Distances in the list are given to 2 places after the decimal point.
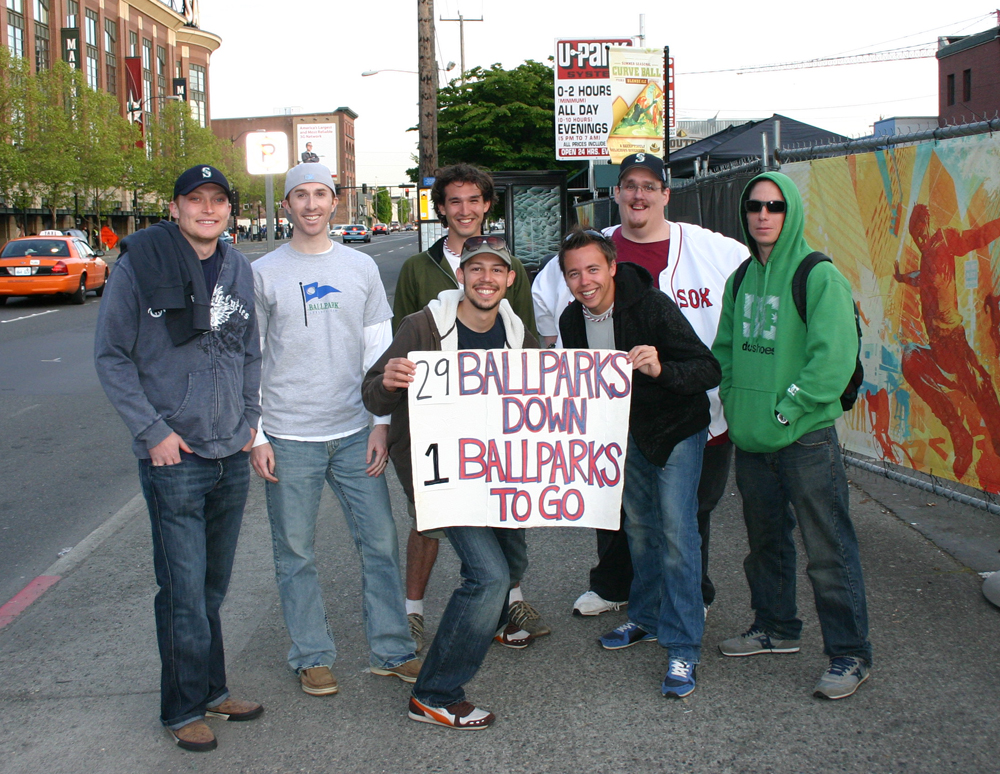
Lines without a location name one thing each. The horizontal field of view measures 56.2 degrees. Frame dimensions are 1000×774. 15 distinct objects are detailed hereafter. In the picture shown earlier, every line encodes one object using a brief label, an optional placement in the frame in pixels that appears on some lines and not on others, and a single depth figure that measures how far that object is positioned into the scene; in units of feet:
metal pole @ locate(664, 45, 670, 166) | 46.78
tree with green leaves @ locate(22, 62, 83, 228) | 130.52
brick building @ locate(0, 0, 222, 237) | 179.52
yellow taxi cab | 72.84
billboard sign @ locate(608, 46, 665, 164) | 49.80
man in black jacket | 11.93
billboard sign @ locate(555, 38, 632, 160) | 54.13
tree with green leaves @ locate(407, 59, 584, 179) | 97.35
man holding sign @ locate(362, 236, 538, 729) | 11.22
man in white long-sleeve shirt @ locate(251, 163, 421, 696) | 12.22
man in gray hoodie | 10.59
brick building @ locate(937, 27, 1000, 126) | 156.56
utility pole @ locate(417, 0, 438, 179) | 52.95
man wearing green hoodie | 11.48
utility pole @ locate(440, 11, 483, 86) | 167.38
